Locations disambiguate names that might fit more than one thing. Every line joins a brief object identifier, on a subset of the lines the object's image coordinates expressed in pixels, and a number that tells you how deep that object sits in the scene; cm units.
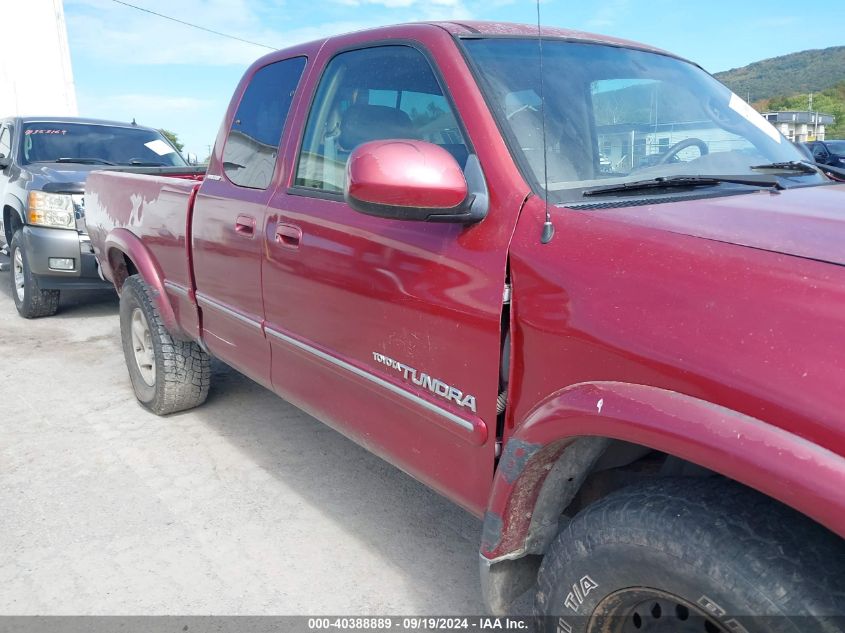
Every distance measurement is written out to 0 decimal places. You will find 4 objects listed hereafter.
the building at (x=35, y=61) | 1495
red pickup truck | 131
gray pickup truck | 600
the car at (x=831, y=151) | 1219
